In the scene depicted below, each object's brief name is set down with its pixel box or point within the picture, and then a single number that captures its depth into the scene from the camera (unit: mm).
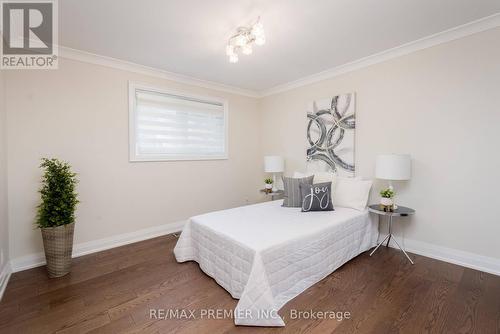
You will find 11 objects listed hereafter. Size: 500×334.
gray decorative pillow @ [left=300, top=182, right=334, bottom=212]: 2806
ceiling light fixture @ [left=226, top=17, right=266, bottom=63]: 2058
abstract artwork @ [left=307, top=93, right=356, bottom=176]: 3285
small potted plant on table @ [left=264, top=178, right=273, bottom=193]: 4090
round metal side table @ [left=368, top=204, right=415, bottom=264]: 2500
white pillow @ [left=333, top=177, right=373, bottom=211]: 2895
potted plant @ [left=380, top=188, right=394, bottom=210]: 2609
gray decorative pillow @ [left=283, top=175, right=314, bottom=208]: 3066
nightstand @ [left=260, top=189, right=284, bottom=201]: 3962
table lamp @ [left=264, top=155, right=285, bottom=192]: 4027
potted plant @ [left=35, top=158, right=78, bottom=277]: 2283
